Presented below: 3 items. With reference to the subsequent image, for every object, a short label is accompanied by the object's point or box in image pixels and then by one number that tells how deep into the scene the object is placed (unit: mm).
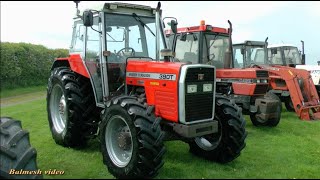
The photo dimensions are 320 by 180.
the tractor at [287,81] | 10574
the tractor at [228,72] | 9070
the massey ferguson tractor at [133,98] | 4785
